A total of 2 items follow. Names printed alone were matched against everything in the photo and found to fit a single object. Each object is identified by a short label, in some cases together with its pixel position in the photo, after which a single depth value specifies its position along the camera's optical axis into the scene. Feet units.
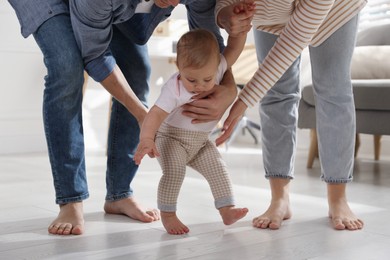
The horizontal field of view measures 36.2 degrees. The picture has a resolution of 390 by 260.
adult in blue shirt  4.62
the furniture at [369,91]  8.71
